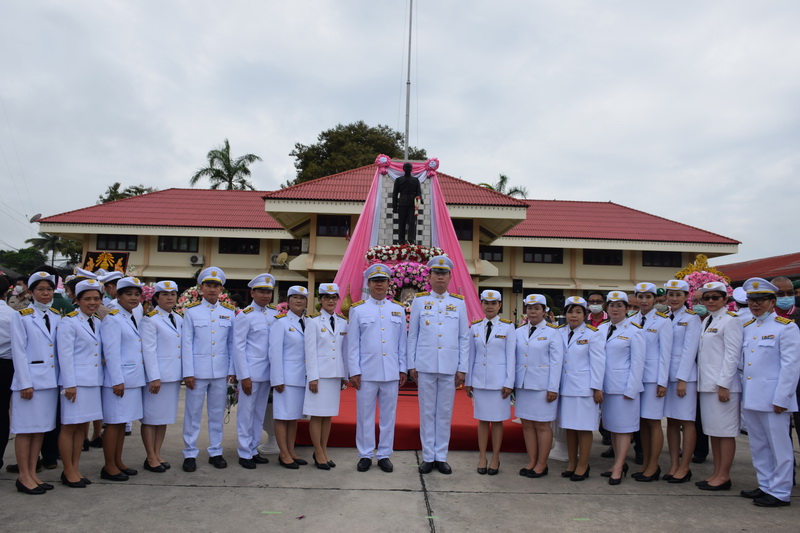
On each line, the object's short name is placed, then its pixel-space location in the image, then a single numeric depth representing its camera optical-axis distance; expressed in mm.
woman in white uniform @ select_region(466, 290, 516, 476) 5078
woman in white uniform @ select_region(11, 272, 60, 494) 4211
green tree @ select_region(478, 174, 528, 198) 32000
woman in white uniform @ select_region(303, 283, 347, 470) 5055
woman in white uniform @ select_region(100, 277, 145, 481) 4582
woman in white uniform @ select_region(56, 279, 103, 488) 4344
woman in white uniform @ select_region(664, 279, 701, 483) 4887
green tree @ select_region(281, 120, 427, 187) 27641
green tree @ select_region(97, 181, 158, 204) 33875
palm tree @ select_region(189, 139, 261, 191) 29453
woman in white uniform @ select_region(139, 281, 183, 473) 4836
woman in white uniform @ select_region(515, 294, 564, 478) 4992
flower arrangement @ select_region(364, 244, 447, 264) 9000
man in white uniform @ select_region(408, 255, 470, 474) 5086
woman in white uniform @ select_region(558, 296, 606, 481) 4914
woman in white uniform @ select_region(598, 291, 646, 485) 4922
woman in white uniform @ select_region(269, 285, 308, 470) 5125
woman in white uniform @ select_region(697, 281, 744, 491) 4637
